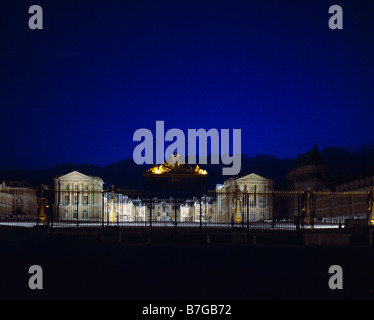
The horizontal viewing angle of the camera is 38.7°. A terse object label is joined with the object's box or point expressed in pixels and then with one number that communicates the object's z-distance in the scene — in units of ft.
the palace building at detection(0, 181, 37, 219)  289.51
